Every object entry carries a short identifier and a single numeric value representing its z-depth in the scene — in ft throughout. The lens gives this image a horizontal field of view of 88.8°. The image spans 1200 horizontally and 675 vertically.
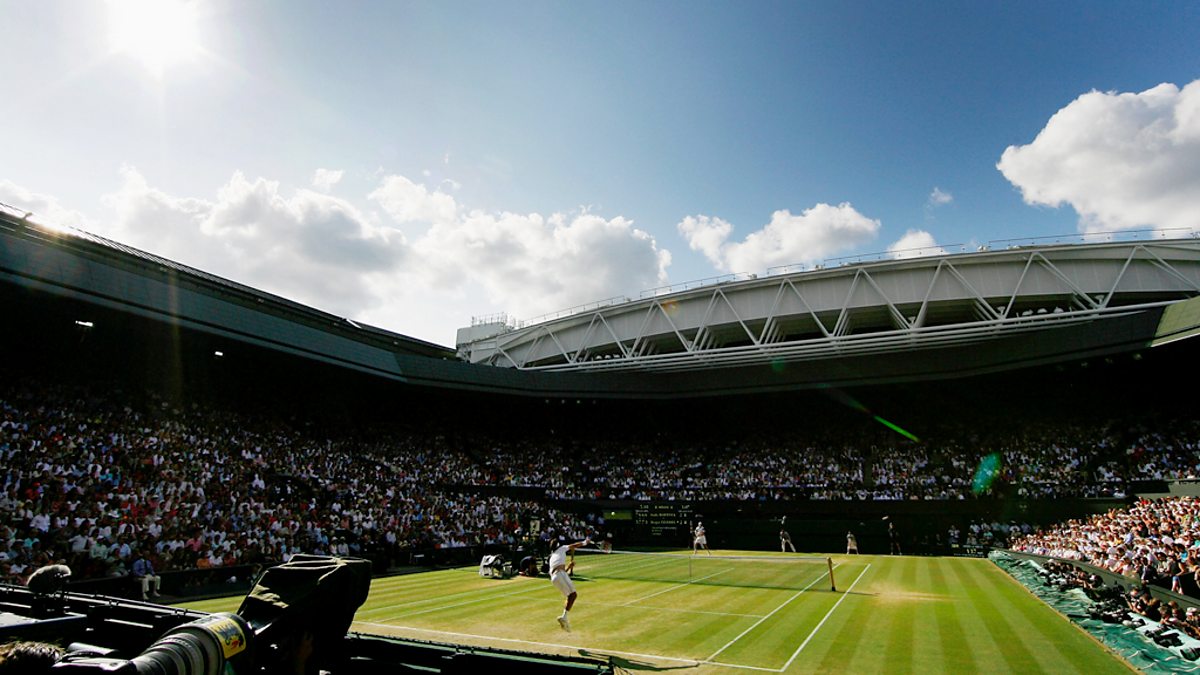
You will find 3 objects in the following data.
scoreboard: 136.36
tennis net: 74.08
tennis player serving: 45.16
